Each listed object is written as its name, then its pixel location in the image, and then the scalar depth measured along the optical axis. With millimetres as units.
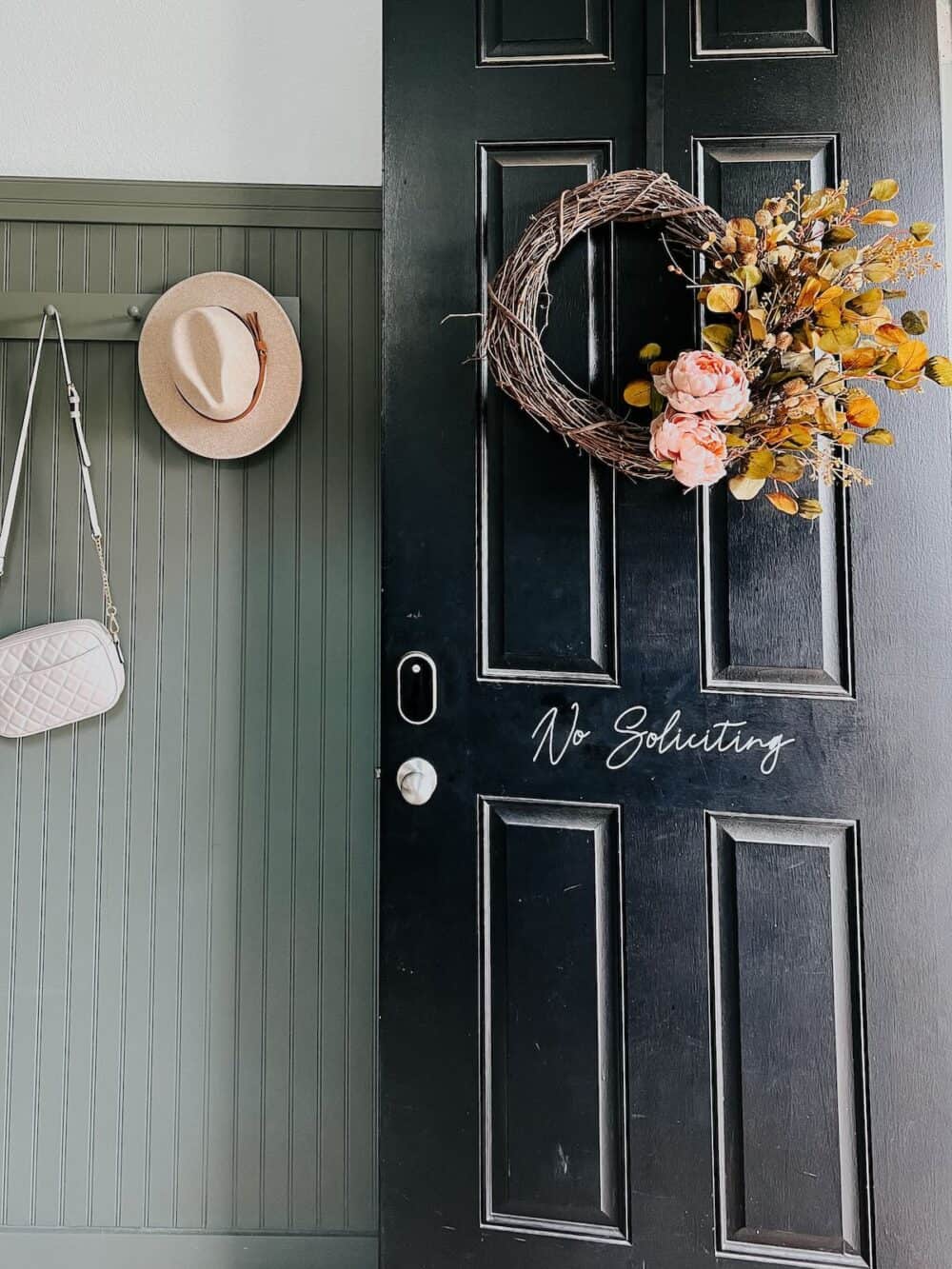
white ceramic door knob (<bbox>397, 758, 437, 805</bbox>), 1147
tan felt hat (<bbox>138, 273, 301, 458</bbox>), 1354
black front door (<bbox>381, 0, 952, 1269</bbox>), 1072
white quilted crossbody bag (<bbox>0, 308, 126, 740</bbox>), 1339
